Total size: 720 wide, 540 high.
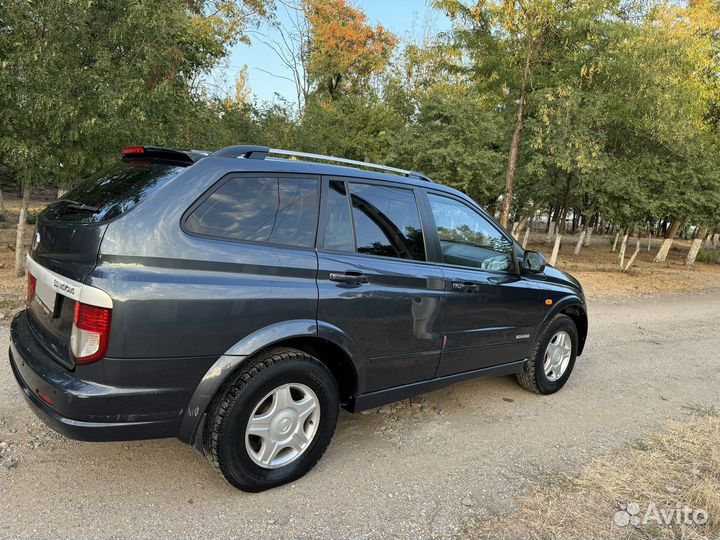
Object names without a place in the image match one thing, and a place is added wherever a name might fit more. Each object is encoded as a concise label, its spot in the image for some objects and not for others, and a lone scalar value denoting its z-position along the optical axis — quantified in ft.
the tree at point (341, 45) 72.90
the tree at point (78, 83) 21.06
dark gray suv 7.45
